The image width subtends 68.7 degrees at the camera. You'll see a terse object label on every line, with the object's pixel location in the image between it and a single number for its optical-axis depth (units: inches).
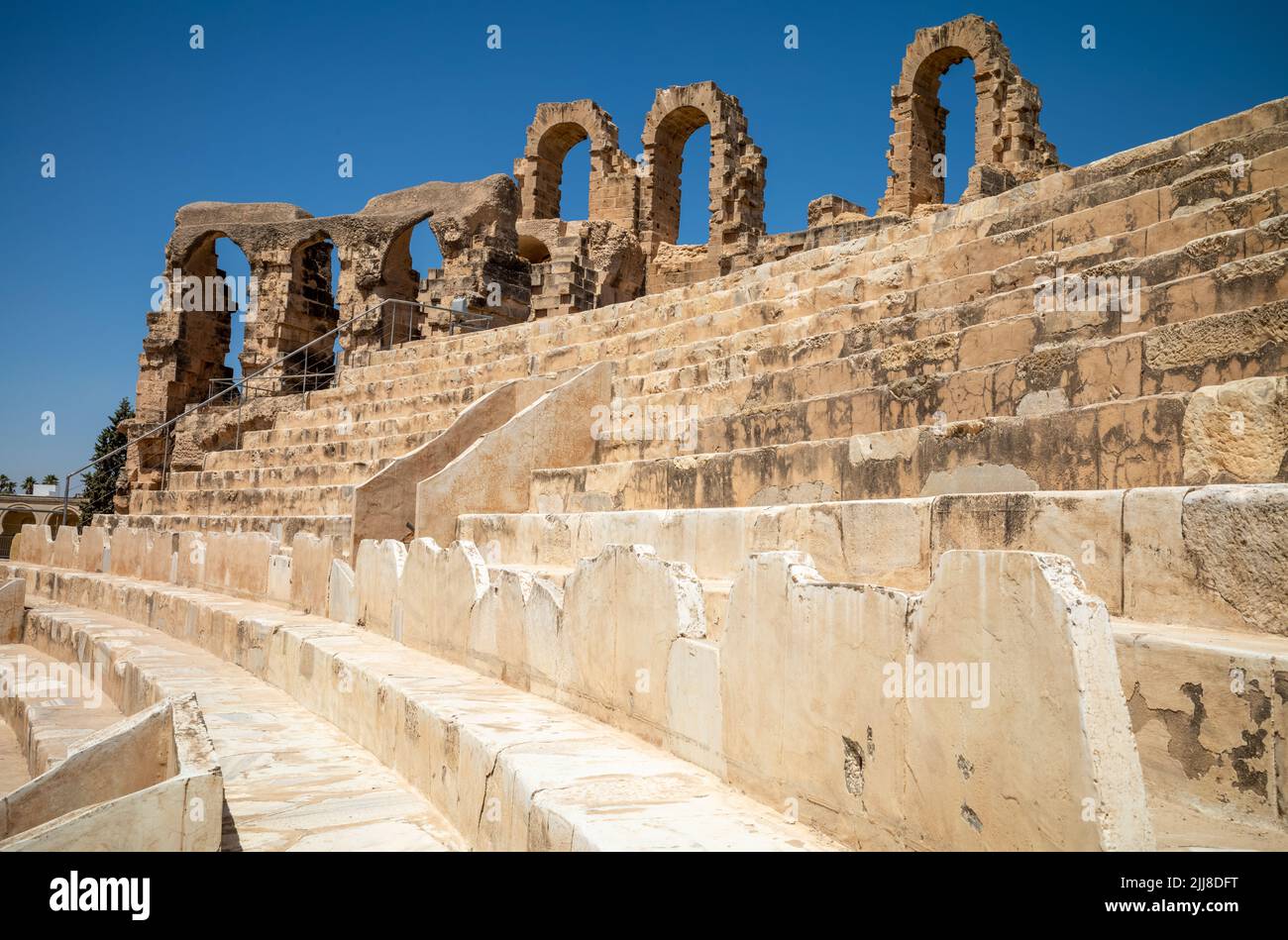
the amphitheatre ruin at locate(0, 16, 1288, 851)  82.1
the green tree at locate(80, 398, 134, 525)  1132.5
